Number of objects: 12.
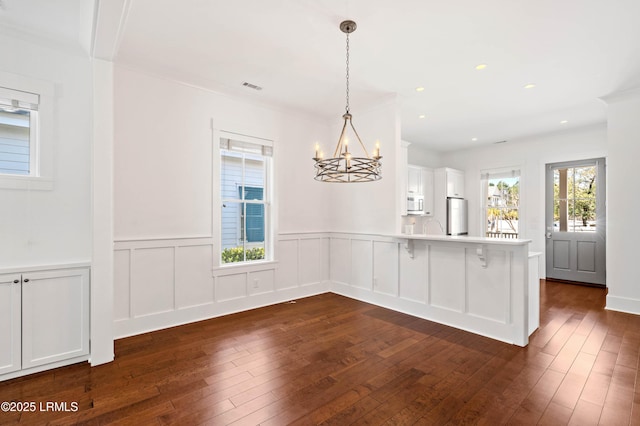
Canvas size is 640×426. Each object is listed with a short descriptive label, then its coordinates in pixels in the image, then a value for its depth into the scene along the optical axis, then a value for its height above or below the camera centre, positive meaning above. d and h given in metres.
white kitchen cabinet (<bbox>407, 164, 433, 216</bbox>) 6.78 +0.67
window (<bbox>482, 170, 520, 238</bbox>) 6.84 +0.23
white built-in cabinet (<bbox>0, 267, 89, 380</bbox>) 2.53 -0.93
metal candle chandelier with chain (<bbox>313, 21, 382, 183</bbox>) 2.69 +0.46
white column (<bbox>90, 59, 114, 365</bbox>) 2.77 -0.05
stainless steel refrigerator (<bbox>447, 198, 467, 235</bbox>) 7.11 -0.07
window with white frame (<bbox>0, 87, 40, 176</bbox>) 2.77 +0.73
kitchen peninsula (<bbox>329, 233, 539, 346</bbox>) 3.25 -0.83
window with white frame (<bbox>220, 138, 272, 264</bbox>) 4.29 +0.19
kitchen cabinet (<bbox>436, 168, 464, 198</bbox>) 7.16 +0.77
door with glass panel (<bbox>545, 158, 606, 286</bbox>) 5.75 -0.14
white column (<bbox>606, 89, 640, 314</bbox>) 4.18 +0.16
